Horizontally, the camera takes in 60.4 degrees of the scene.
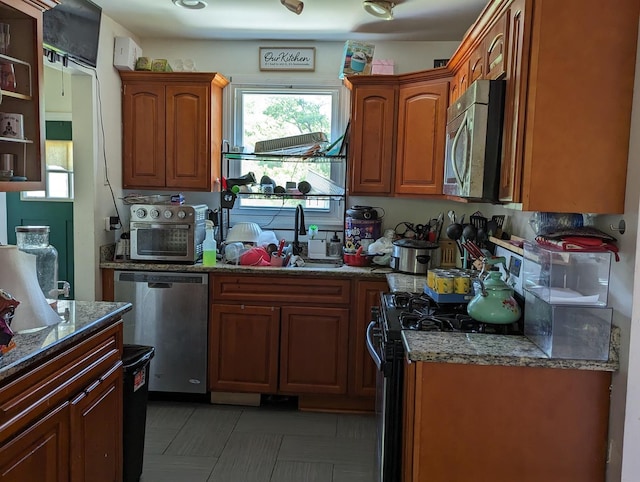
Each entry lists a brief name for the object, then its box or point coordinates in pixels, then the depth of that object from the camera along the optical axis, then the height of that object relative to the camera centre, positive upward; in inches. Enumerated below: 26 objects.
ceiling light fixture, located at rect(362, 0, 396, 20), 117.2 +41.0
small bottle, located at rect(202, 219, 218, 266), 135.4 -13.5
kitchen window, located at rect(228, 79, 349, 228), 154.8 +19.7
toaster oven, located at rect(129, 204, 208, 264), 135.0 -10.0
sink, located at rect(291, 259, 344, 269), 136.9 -17.5
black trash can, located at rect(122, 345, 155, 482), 93.3 -37.0
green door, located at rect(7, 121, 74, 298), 166.4 -7.0
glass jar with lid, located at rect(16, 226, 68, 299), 92.8 -10.6
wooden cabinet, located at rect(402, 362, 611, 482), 70.3 -28.6
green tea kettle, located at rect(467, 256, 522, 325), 81.4 -15.3
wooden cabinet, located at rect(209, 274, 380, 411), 131.2 -33.5
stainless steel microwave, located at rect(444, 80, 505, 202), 78.2 +9.1
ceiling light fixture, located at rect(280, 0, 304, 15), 111.8 +39.0
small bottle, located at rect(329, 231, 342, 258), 151.4 -14.0
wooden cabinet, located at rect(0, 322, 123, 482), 62.1 -29.2
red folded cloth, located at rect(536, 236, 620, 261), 68.4 -5.0
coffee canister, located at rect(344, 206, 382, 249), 145.8 -7.7
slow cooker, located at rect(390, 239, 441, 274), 128.7 -13.2
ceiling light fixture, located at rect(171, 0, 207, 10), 120.3 +41.8
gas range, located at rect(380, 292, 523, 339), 81.3 -18.7
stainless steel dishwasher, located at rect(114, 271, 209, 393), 132.5 -31.5
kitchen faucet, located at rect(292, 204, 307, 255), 148.1 -8.9
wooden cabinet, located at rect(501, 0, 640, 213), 67.1 +12.5
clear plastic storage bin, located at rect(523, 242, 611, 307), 70.1 -9.6
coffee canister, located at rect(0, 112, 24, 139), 84.0 +9.6
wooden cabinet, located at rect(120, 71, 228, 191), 142.6 +16.4
